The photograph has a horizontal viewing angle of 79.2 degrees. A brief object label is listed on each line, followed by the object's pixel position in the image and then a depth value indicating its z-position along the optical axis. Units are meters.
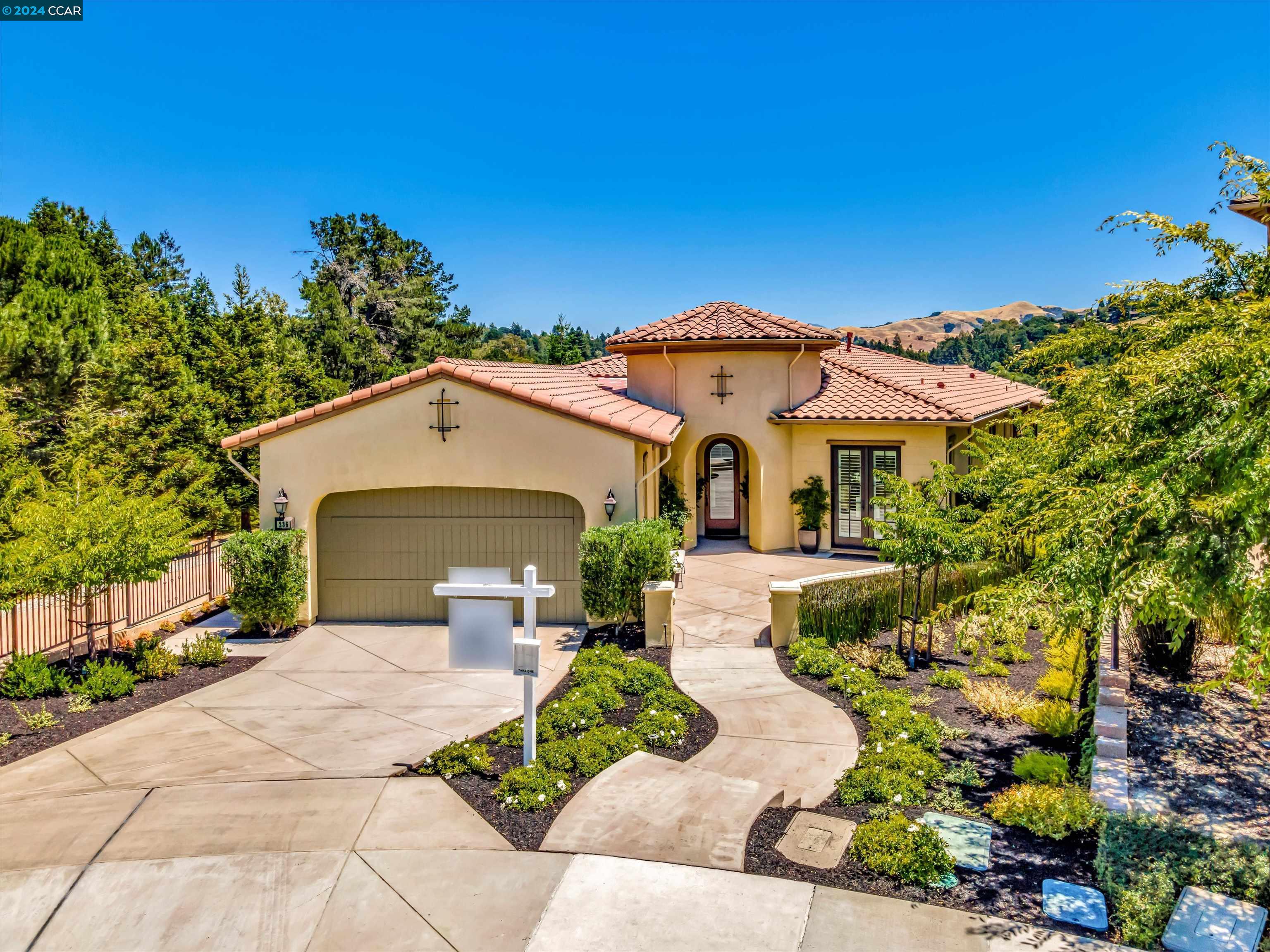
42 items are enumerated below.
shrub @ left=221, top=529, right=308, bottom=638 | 12.00
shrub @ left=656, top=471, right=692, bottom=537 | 17.08
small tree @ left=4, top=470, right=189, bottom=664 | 9.54
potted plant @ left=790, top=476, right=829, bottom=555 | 17.73
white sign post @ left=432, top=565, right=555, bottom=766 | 6.95
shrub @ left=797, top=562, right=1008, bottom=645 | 11.03
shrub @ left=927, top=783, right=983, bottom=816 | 6.21
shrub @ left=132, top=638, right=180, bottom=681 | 10.41
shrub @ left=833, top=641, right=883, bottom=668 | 10.15
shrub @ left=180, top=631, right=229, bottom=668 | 10.91
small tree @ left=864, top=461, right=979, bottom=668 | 9.73
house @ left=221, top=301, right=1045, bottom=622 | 12.48
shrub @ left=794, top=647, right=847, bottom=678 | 9.87
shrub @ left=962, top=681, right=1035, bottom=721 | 8.20
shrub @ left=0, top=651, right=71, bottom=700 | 9.54
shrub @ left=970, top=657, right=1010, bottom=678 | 9.38
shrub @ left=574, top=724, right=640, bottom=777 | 7.12
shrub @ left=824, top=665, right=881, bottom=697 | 9.06
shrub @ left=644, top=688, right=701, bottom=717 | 8.64
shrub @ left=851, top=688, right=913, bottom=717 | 8.20
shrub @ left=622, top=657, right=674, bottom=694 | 9.29
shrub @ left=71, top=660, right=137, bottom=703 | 9.45
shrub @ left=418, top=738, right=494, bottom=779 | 7.18
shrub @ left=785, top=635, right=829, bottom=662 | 10.38
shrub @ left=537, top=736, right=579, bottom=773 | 7.07
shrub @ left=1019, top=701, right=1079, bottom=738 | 7.56
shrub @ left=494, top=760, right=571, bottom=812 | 6.44
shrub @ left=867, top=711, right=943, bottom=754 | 7.37
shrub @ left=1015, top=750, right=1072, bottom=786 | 6.53
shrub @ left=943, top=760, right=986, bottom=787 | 6.65
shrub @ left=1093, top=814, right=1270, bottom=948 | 4.69
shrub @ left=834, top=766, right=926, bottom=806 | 6.29
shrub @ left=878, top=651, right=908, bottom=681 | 9.66
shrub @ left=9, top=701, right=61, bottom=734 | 8.61
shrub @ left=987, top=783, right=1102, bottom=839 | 5.77
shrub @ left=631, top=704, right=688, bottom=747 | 7.82
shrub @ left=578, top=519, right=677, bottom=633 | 11.50
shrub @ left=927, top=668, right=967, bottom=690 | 9.24
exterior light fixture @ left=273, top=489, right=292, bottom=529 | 12.83
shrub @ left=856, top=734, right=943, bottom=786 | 6.68
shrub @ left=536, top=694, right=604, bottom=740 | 7.96
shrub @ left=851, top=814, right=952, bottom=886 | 5.24
